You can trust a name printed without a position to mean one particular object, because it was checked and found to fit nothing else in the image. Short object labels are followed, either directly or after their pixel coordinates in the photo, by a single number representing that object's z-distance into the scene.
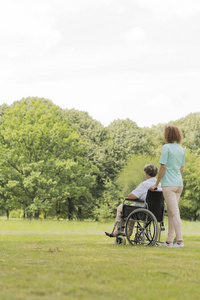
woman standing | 7.31
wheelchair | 7.28
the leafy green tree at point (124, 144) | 42.88
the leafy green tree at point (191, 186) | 41.81
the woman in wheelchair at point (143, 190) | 7.54
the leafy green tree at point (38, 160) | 33.69
